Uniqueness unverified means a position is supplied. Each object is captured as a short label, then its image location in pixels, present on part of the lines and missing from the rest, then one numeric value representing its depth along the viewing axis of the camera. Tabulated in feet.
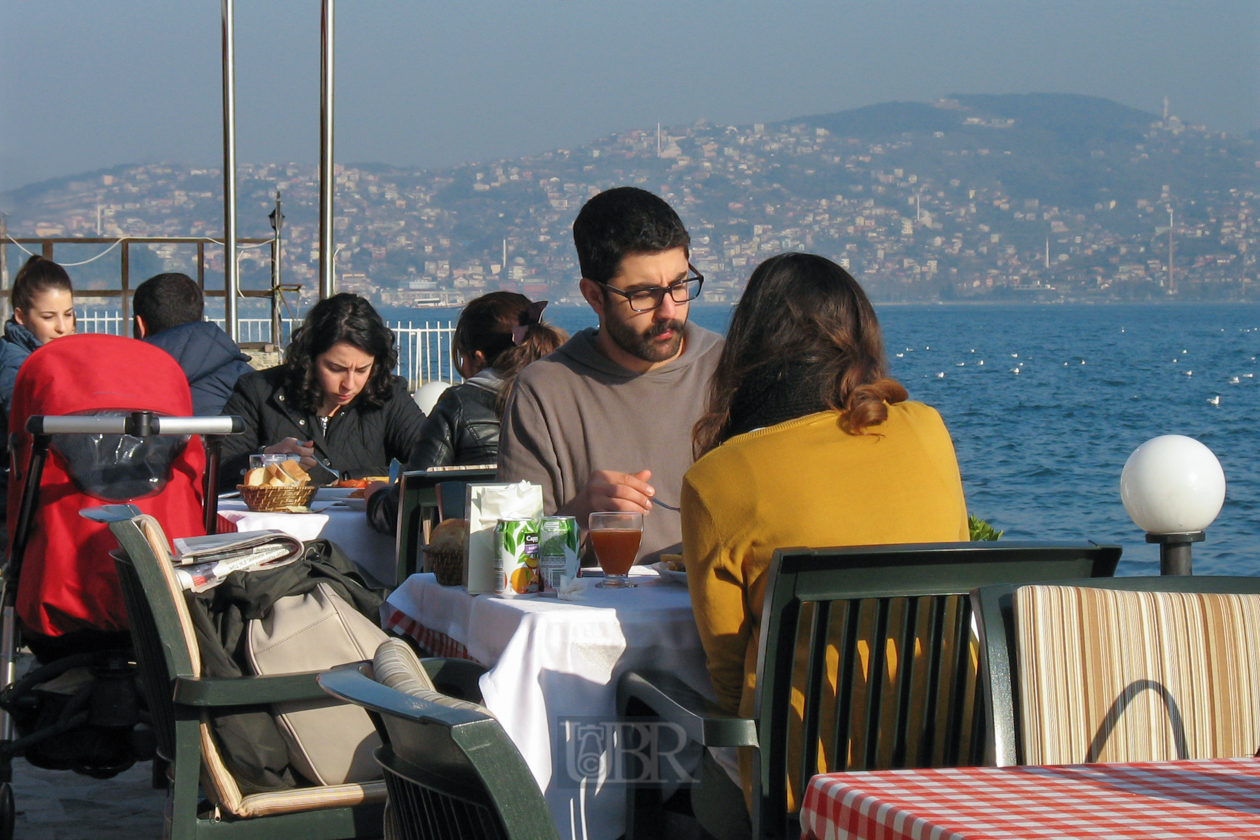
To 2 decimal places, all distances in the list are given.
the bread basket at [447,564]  16.37
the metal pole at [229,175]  58.75
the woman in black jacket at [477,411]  26.89
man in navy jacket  35.76
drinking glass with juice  15.58
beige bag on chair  15.06
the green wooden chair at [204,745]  14.37
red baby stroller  19.81
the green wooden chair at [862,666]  12.37
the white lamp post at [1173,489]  23.17
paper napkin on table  14.87
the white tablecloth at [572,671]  13.60
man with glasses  19.72
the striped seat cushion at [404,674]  7.35
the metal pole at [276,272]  109.50
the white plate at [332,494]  28.09
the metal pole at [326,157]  54.65
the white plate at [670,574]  15.89
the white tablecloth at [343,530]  24.70
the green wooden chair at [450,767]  6.70
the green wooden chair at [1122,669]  11.25
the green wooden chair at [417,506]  22.76
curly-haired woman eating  30.40
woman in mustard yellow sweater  13.05
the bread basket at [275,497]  25.30
